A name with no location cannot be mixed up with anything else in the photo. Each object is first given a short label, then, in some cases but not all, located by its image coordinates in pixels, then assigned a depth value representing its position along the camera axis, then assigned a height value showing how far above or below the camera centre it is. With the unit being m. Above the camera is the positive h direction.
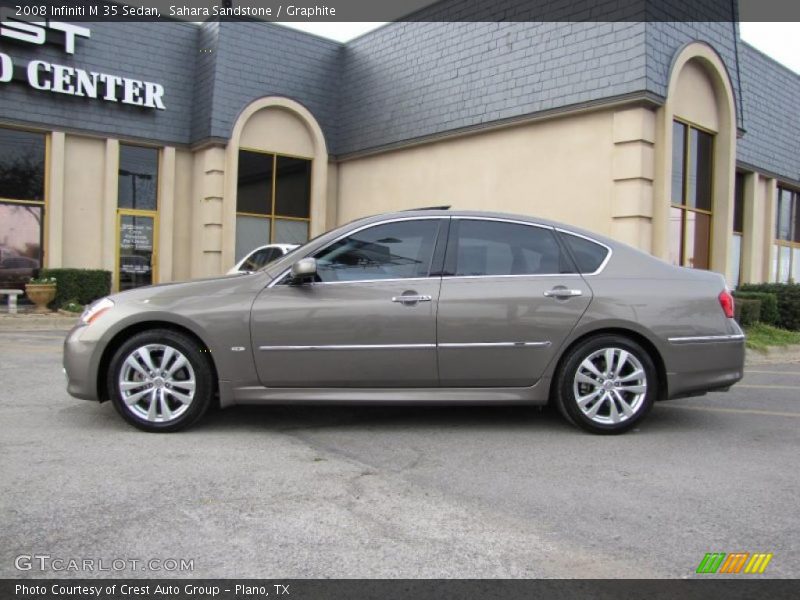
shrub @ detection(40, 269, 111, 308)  14.68 -0.06
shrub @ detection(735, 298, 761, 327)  11.98 -0.14
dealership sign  14.35 +4.47
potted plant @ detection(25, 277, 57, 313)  13.91 -0.23
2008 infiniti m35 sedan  5.07 -0.29
